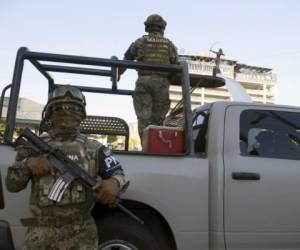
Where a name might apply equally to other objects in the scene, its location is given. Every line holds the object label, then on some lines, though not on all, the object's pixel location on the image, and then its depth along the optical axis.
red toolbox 3.70
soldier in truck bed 5.02
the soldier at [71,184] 2.41
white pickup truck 3.41
